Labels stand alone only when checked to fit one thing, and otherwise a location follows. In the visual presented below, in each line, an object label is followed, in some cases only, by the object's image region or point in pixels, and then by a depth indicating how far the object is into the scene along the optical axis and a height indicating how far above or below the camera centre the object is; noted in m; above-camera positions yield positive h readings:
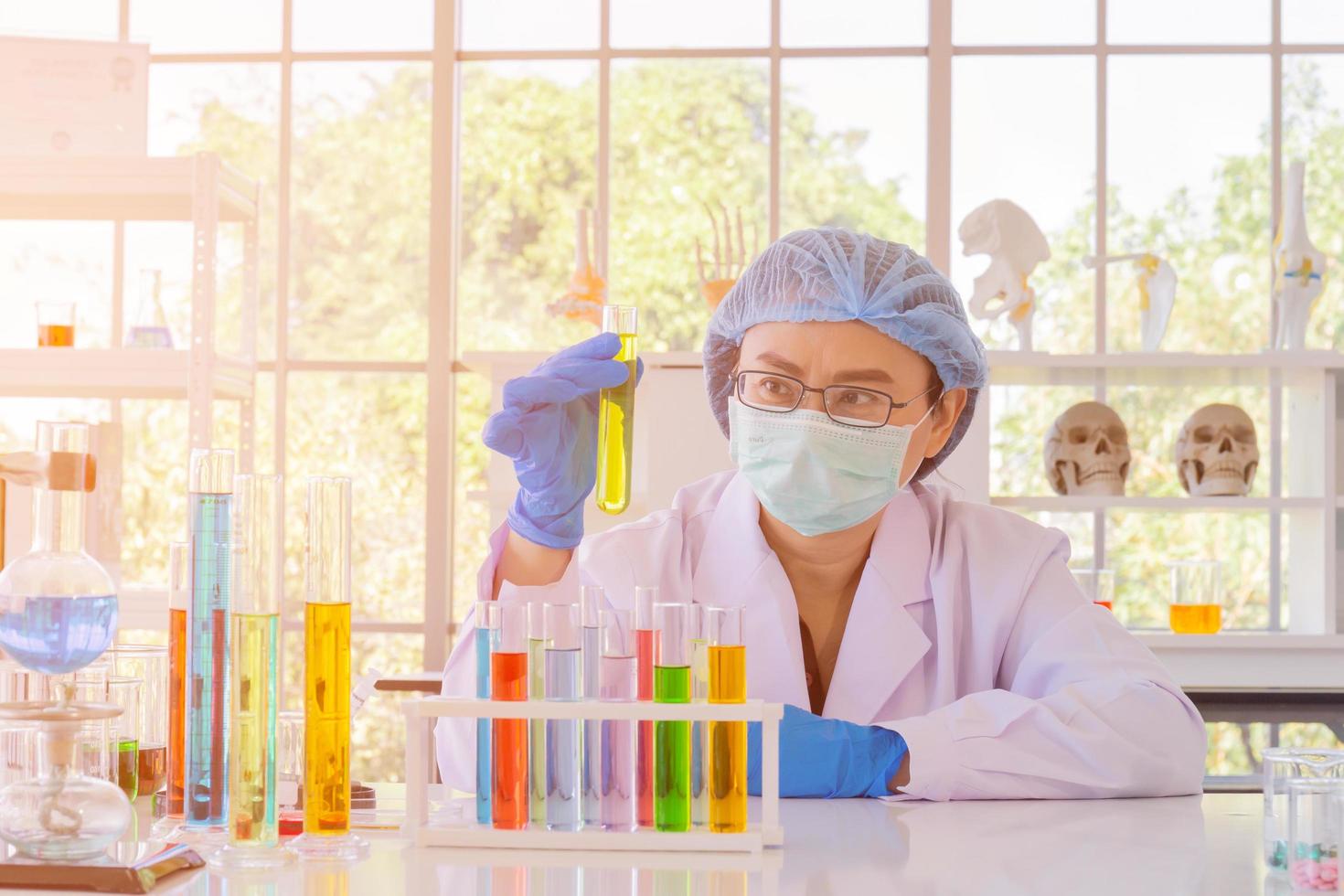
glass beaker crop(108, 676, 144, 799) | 1.23 -0.24
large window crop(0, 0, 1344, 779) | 3.61 +0.78
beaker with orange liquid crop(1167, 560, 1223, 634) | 3.04 -0.26
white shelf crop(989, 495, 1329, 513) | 3.06 -0.05
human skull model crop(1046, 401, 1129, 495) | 3.11 +0.06
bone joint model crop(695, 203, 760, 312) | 3.02 +0.46
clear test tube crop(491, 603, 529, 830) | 1.06 -0.20
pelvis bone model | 3.08 +0.50
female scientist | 1.47 -0.09
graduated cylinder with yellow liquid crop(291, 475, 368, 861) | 1.01 -0.15
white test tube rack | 1.03 -0.25
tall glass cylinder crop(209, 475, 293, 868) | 1.00 -0.16
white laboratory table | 0.96 -0.29
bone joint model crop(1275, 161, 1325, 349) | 3.04 +0.46
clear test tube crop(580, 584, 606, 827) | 1.06 -0.17
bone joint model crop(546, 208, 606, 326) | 3.08 +0.41
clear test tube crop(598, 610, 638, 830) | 1.06 -0.21
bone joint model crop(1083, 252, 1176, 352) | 3.10 +0.41
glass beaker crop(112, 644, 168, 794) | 1.26 -0.22
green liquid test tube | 1.04 -0.19
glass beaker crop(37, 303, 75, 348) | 2.82 +0.29
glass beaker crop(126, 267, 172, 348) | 2.82 +0.30
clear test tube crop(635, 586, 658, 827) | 1.06 -0.16
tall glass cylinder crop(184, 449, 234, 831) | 1.04 -0.11
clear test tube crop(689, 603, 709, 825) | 1.05 -0.16
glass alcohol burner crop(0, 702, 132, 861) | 0.95 -0.24
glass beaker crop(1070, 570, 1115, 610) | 3.00 -0.24
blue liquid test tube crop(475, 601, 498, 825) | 1.08 -0.17
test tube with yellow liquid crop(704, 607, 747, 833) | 1.05 -0.19
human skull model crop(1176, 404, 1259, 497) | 3.08 +0.06
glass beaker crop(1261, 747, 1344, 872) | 1.01 -0.22
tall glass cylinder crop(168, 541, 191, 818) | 1.06 -0.16
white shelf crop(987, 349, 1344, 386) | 3.06 +0.25
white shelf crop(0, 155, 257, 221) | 2.76 +0.57
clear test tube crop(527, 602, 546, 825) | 1.06 -0.19
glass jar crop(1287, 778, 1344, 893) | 0.98 -0.25
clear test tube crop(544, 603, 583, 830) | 1.06 -0.20
